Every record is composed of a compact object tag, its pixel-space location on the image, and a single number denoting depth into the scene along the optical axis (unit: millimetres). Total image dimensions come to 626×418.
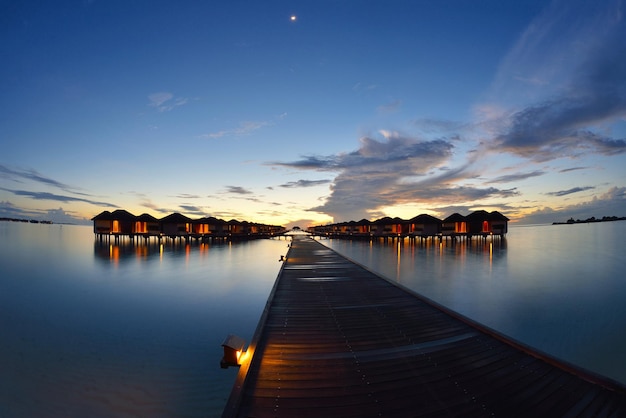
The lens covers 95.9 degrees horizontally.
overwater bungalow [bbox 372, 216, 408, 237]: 56100
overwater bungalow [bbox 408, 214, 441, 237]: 51156
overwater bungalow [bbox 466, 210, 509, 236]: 48969
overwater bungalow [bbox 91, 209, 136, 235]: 43000
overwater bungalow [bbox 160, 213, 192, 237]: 46750
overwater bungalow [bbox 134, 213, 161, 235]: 44625
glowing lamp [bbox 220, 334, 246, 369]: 5012
